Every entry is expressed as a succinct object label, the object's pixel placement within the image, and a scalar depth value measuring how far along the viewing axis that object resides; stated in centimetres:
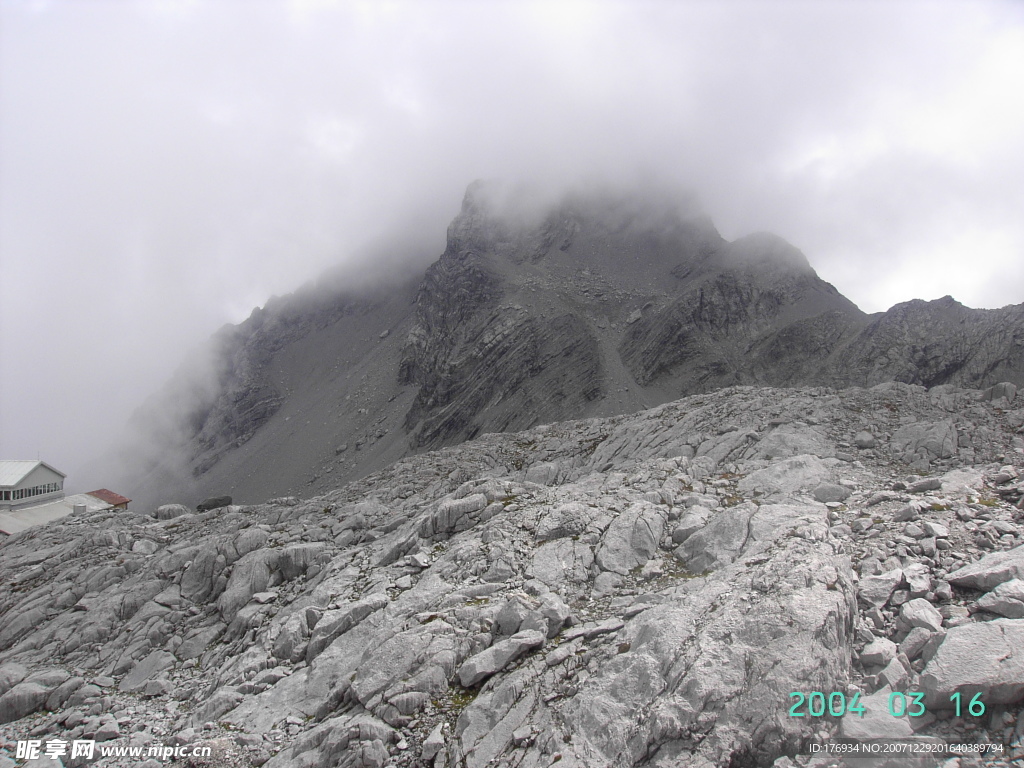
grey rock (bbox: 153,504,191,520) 3925
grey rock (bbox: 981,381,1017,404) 2897
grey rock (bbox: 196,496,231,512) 6728
